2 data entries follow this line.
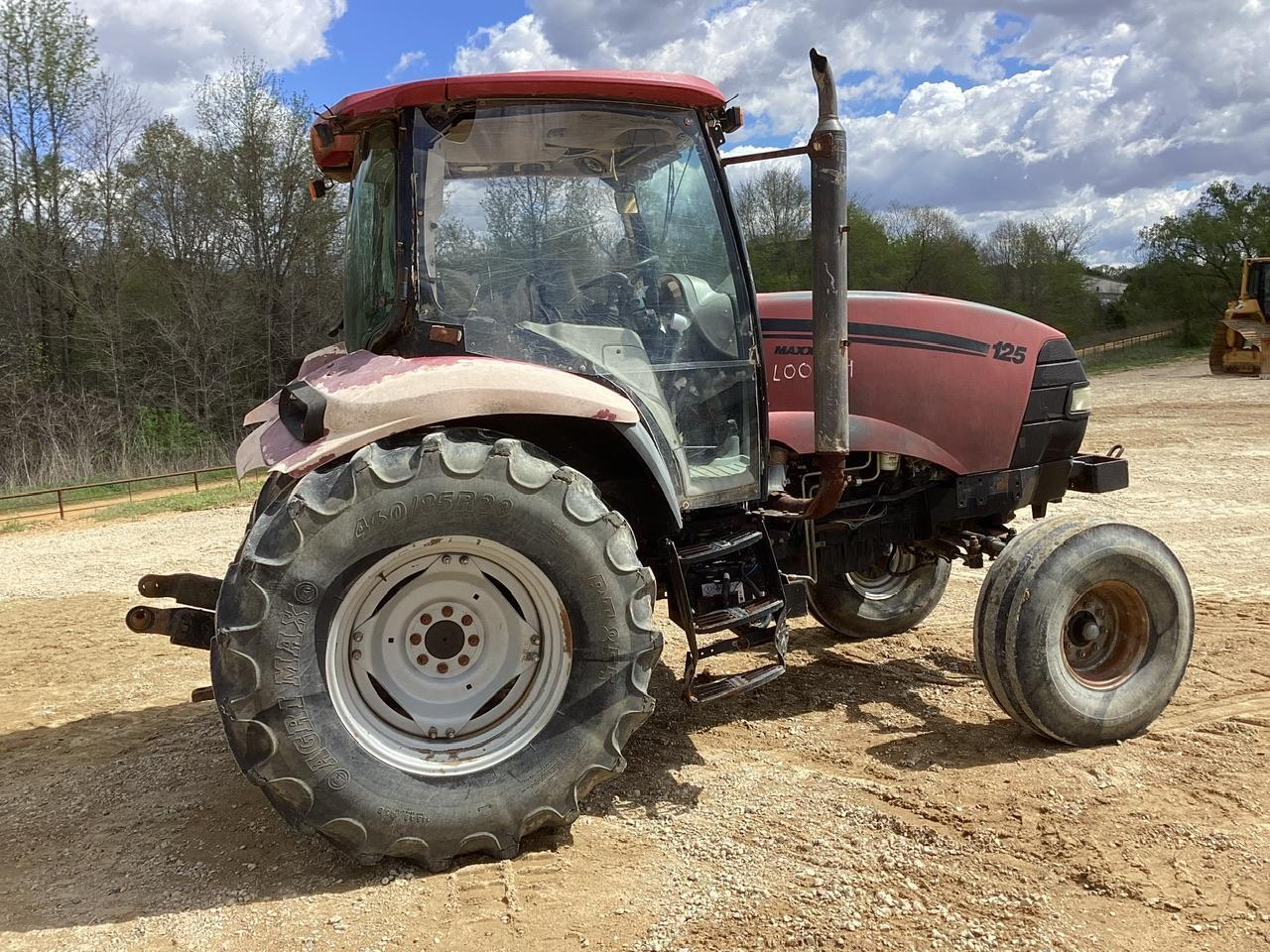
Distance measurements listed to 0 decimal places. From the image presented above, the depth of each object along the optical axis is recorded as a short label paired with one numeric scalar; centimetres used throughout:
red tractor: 288
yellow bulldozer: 2117
